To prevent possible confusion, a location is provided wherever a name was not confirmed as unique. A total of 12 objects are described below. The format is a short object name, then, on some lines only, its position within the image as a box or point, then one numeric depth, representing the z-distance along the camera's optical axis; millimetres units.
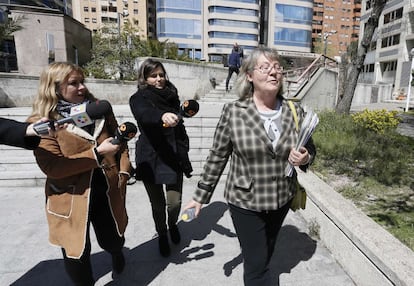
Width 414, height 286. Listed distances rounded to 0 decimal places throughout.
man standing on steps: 12223
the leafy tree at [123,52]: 12180
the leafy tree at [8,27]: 9438
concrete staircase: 4582
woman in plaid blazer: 1785
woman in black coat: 2439
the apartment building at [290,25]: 56906
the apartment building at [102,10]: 65062
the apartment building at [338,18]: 78812
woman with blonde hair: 1753
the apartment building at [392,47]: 33469
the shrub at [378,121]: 6672
